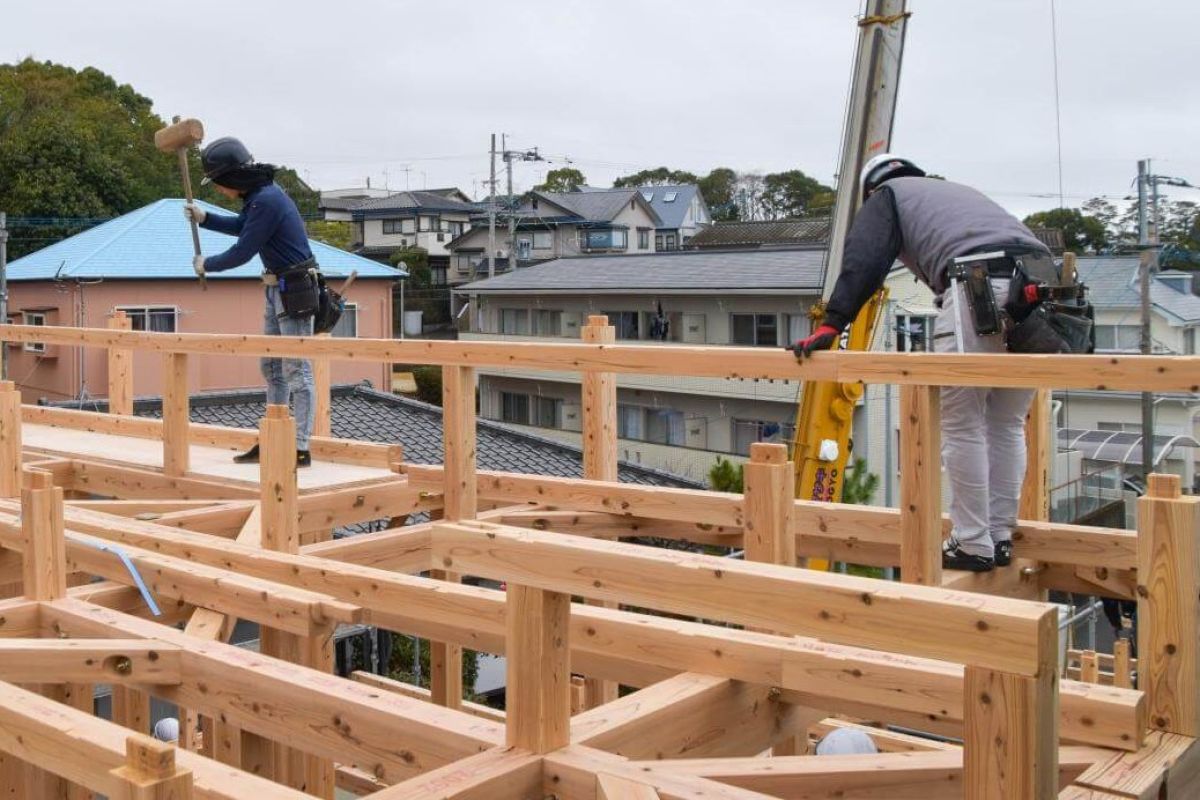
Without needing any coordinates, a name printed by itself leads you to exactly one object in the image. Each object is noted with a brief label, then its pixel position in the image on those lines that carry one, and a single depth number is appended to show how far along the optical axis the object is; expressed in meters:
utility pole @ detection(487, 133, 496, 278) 43.81
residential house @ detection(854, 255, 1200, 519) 27.47
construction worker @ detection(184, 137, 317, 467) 7.00
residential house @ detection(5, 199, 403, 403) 27.38
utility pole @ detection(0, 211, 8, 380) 25.42
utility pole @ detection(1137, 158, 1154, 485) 21.52
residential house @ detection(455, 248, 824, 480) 30.44
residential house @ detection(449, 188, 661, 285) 56.12
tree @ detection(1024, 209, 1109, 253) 45.00
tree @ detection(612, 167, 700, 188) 82.38
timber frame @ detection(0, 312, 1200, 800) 2.59
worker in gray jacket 4.76
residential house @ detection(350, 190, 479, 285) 63.78
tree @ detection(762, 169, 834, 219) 74.44
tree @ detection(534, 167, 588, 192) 78.00
